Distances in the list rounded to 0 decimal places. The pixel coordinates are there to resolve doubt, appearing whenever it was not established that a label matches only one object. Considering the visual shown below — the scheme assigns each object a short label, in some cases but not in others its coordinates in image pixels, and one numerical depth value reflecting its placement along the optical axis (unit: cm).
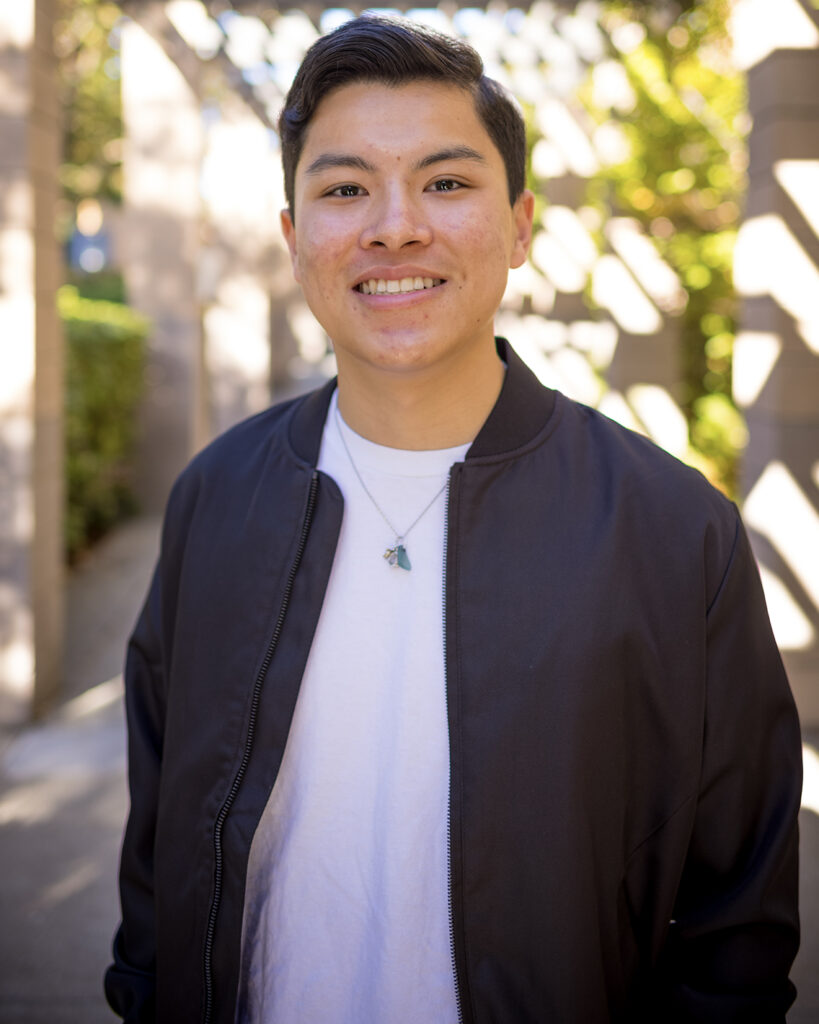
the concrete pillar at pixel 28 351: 449
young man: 149
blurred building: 454
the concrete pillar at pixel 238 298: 965
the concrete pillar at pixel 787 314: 447
